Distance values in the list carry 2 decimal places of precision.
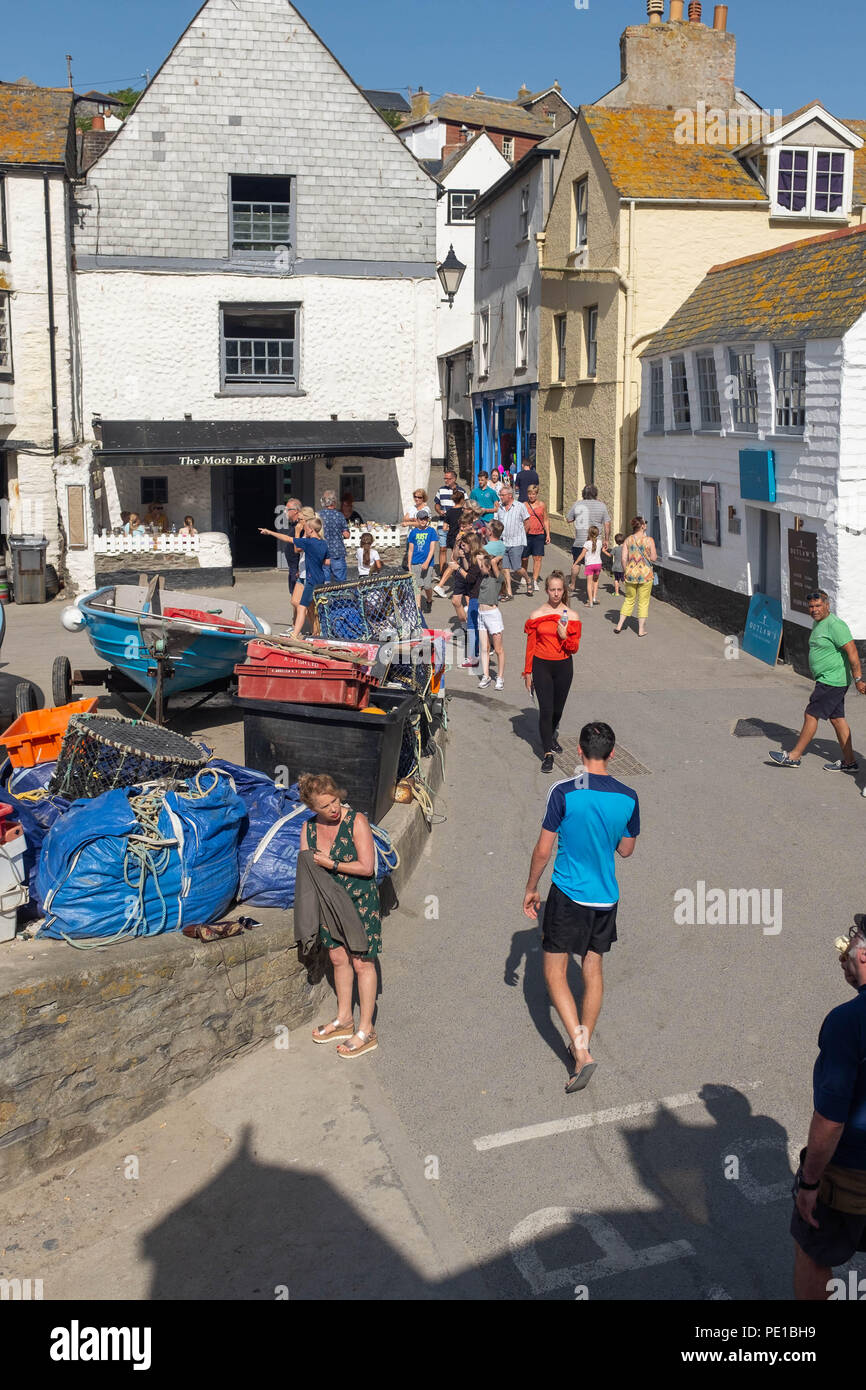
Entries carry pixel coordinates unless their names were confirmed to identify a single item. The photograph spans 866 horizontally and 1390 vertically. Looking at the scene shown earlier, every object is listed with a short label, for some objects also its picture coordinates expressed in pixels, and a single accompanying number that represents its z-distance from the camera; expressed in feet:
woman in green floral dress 21.58
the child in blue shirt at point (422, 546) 59.88
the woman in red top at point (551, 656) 36.35
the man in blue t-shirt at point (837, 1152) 13.01
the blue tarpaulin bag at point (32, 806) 24.02
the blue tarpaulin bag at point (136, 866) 22.04
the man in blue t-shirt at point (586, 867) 20.10
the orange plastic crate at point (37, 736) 32.07
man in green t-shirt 36.27
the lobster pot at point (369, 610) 39.06
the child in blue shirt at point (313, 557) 47.01
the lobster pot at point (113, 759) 25.84
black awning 75.56
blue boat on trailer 37.35
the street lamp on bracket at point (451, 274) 71.51
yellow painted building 70.90
